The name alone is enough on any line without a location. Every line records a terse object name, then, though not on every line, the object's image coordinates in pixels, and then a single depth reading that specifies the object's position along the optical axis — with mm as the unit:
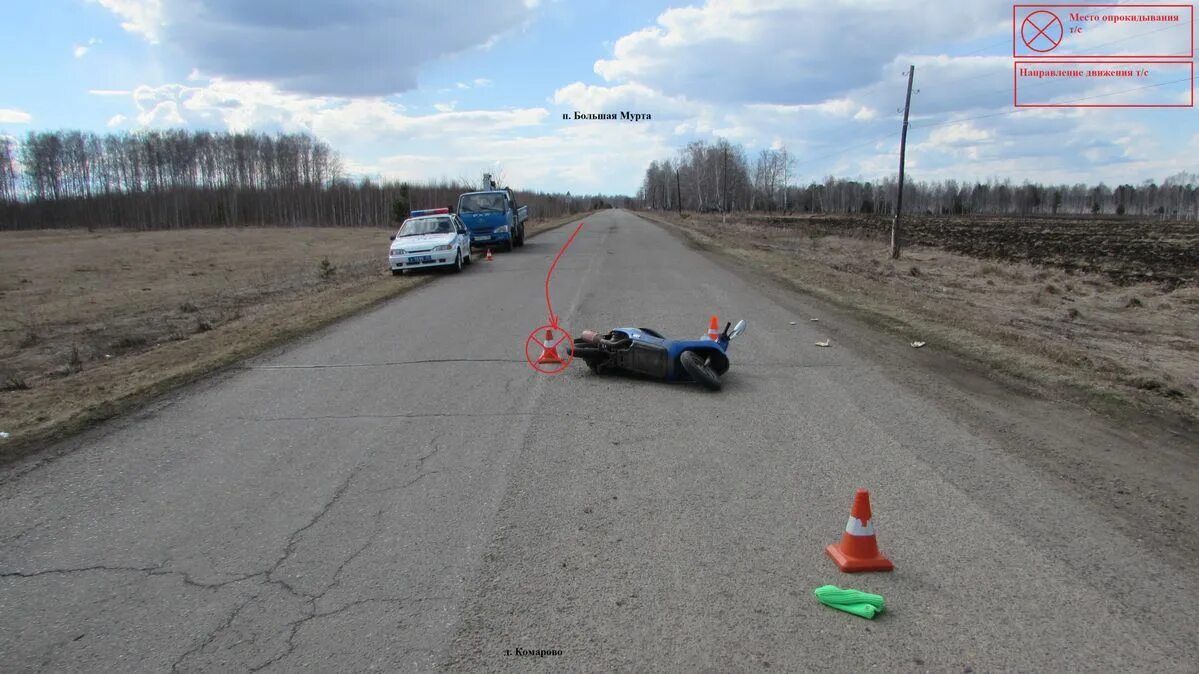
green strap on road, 3225
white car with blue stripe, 19547
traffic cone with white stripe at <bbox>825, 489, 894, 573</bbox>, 3592
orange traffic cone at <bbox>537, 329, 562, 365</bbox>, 8406
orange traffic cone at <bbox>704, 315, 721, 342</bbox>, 8091
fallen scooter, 7137
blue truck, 26781
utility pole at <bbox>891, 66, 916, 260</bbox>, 30234
